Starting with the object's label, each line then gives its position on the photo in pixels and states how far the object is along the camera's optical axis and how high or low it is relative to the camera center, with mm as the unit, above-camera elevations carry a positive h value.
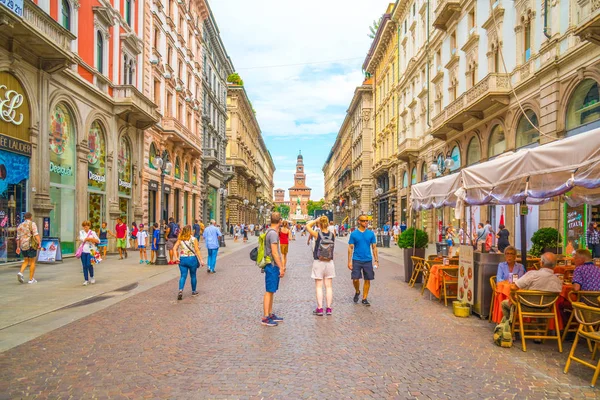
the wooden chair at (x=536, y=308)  7000 -1306
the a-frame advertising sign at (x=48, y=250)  16391 -1179
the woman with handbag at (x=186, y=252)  10648 -813
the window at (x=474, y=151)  26234 +3312
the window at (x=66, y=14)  19188 +7609
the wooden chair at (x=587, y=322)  5457 -1191
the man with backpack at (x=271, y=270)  8289 -924
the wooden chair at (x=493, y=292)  8460 -1315
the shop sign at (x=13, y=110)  15609 +3287
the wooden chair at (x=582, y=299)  6777 -1138
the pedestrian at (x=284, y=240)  17362 -898
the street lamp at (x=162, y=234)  19312 -800
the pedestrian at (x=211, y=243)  16312 -941
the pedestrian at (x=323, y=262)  9062 -872
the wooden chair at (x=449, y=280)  10625 -1377
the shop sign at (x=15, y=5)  13951 +5852
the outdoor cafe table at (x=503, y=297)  7527 -1256
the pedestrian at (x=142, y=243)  19844 -1146
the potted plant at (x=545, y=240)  15688 -788
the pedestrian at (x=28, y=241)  12406 -673
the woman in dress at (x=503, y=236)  19341 -837
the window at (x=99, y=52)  22641 +7282
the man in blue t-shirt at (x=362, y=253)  10031 -771
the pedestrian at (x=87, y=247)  12453 -817
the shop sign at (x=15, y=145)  15481 +2156
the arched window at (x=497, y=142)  23280 +3391
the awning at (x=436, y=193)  11625 +553
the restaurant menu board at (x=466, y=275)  9462 -1169
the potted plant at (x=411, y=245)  14164 -863
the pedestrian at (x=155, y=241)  19672 -1077
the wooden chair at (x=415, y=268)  12975 -1385
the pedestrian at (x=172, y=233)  19438 -786
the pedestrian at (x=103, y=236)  20109 -916
